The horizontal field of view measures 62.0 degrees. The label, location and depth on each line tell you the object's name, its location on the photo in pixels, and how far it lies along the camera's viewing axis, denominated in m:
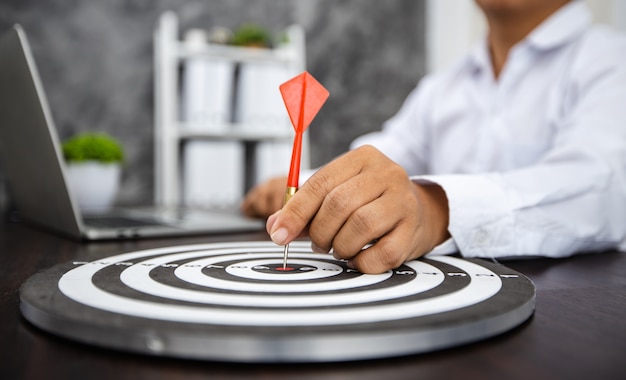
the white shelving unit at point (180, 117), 2.34
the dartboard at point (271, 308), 0.28
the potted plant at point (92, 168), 1.35
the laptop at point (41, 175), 0.76
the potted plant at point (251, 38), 2.47
